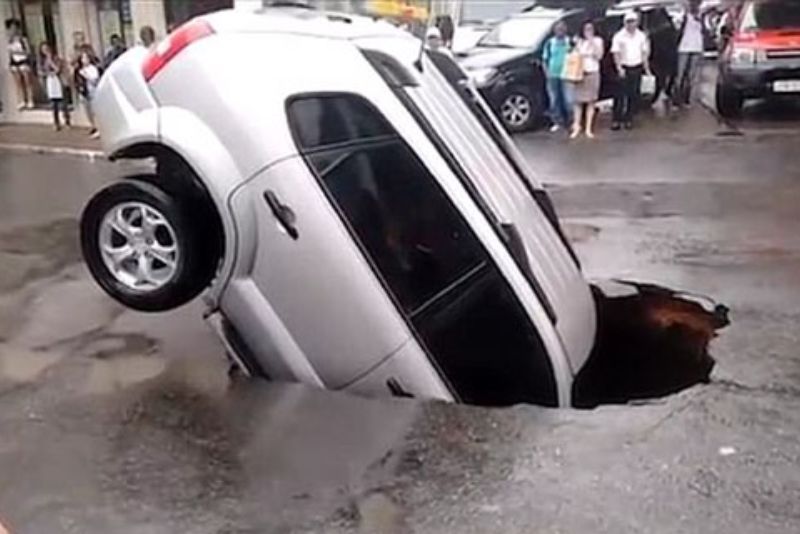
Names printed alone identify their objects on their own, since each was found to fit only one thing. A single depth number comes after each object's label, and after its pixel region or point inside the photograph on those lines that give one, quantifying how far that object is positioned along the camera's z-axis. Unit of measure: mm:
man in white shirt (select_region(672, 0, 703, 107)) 18422
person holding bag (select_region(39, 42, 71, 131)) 21516
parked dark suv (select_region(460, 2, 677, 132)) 17094
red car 17328
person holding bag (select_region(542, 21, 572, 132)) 16688
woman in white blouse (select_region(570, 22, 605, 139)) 16531
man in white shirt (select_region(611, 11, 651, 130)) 16938
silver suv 5406
